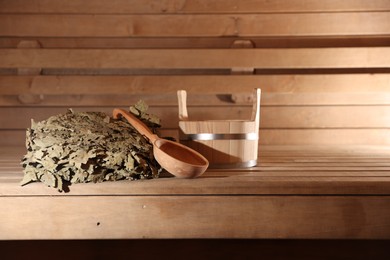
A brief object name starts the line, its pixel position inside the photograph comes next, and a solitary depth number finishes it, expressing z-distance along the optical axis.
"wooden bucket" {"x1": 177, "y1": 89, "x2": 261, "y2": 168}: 2.14
